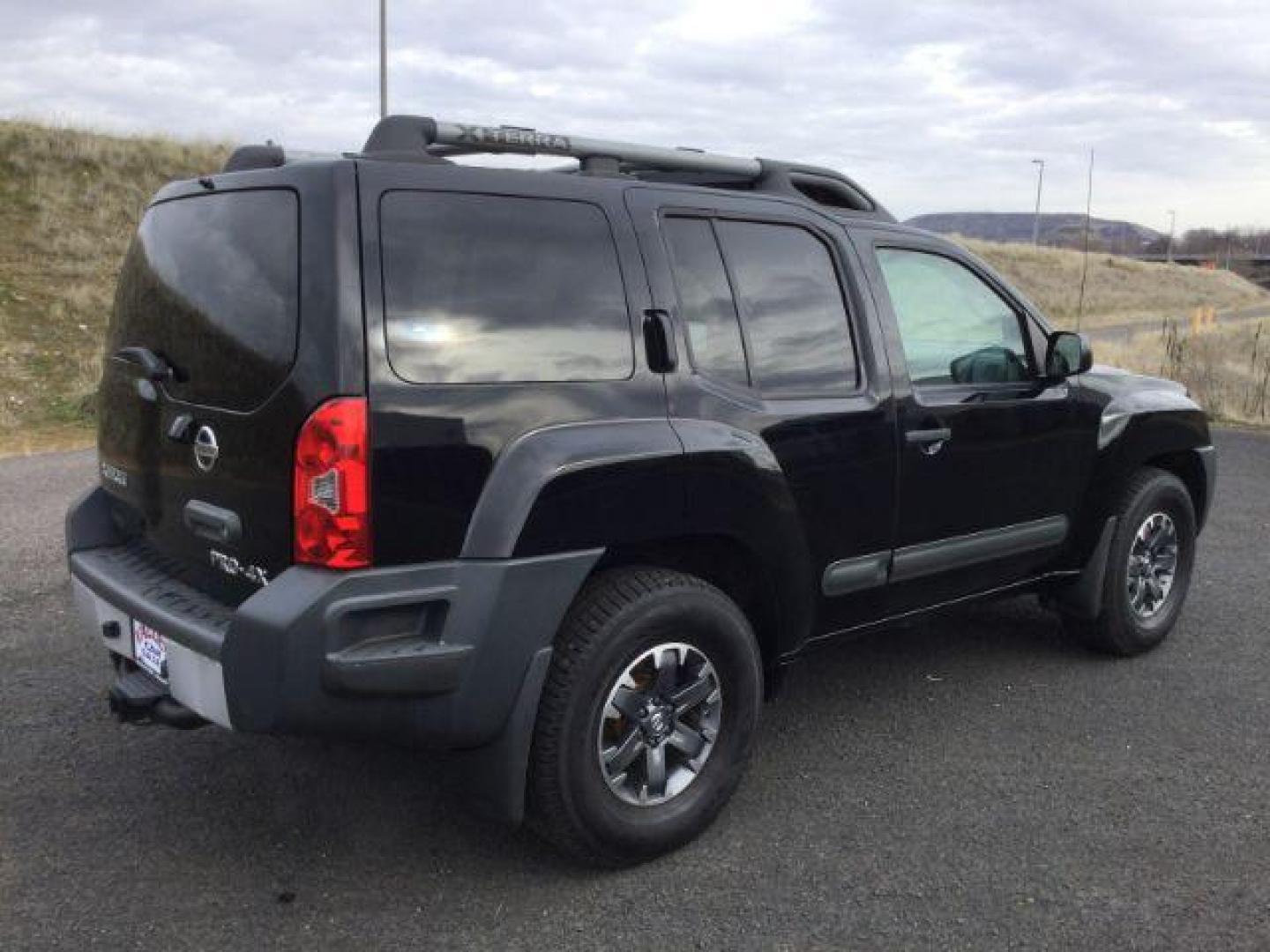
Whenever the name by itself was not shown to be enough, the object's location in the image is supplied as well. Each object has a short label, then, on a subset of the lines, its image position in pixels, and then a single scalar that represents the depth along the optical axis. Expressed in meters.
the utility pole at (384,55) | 18.12
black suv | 2.58
